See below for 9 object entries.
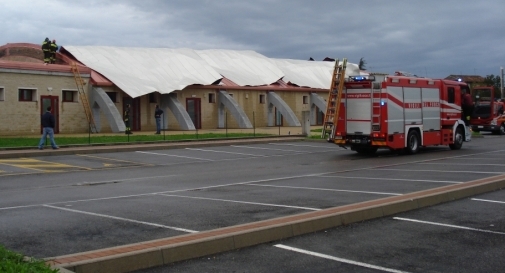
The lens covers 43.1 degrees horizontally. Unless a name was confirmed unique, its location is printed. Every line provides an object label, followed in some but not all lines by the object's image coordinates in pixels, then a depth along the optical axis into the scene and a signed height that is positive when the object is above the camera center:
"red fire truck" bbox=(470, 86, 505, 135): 45.22 +0.29
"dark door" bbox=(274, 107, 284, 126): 51.38 +0.39
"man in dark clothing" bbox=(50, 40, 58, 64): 39.53 +4.78
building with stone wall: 35.25 +2.33
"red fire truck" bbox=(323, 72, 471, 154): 23.81 +0.28
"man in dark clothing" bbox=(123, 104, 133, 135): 35.47 +0.23
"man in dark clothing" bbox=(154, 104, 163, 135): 36.56 +0.38
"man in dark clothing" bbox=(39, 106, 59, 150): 25.48 +0.00
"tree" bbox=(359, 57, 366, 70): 89.01 +8.18
